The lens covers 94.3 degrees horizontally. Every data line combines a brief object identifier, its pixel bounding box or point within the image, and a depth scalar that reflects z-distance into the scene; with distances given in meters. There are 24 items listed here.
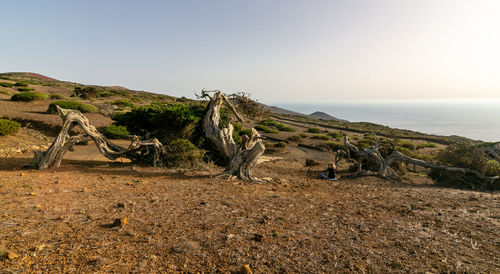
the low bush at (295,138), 31.83
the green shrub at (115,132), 18.81
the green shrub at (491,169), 10.94
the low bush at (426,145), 31.50
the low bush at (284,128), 41.63
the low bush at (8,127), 13.27
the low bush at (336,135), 36.32
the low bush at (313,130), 42.56
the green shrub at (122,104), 37.92
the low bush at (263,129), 37.28
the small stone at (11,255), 3.24
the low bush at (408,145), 30.68
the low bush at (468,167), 10.91
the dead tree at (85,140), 9.18
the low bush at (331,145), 27.38
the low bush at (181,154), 11.19
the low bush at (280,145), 26.58
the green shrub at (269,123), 46.87
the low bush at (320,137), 34.26
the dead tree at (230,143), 9.98
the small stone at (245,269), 3.41
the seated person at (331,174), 12.11
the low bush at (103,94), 50.75
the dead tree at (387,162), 11.13
